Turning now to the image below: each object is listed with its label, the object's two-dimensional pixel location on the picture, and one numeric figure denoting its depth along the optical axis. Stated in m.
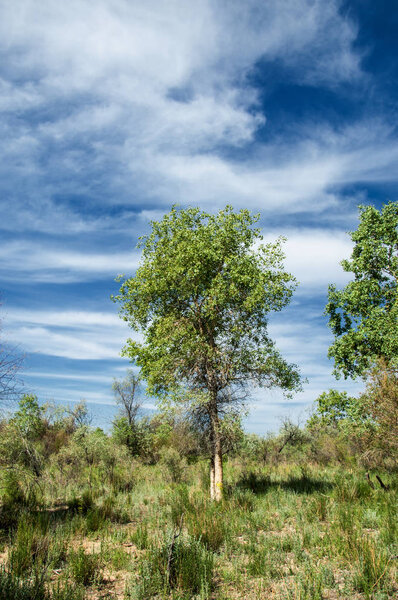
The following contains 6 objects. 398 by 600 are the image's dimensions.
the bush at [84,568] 6.21
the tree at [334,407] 17.44
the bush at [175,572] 5.57
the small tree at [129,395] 39.88
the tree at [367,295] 18.59
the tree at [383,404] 13.52
